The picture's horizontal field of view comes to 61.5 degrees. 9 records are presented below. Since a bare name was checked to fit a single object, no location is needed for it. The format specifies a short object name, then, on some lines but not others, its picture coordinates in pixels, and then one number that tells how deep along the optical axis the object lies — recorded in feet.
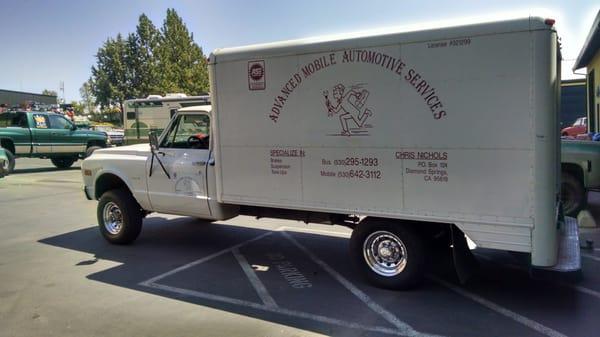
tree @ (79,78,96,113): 349.20
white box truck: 14.66
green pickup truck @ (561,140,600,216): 28.89
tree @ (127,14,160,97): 179.01
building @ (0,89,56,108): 185.16
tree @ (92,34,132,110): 195.52
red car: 69.41
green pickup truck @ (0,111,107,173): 59.26
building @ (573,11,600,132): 44.59
